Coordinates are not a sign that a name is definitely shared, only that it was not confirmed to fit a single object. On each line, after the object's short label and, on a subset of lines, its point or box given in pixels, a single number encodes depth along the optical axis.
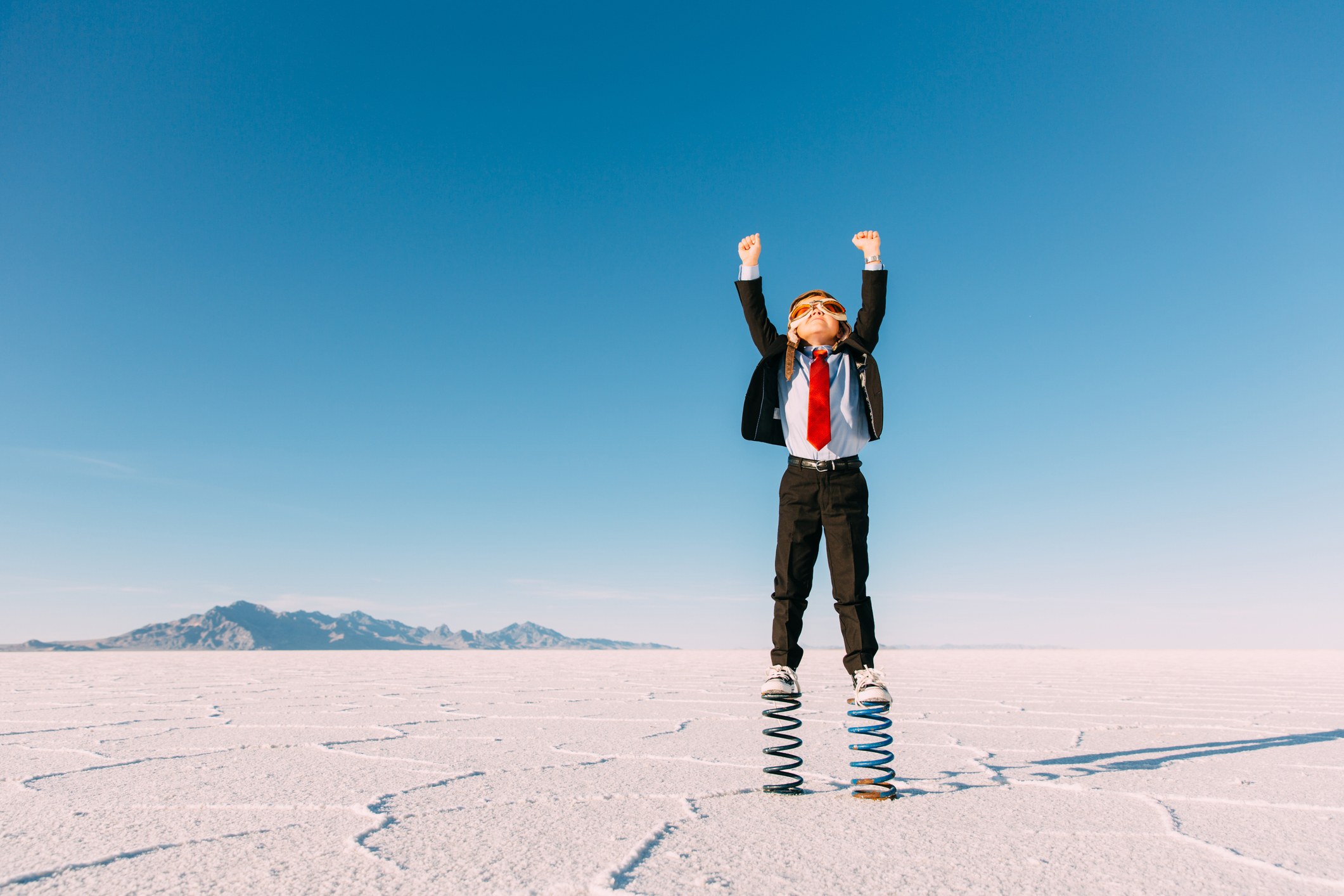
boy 2.22
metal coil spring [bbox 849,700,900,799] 1.98
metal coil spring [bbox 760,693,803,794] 2.05
